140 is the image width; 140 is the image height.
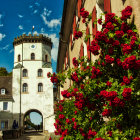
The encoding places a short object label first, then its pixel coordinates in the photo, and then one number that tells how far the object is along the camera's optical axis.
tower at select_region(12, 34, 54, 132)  39.41
